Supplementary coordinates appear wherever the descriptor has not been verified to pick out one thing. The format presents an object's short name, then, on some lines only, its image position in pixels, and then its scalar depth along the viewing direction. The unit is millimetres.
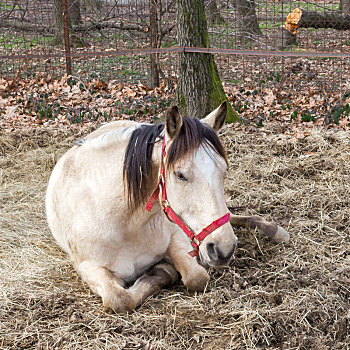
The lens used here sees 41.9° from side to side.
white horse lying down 2447
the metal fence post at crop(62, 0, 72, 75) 8250
